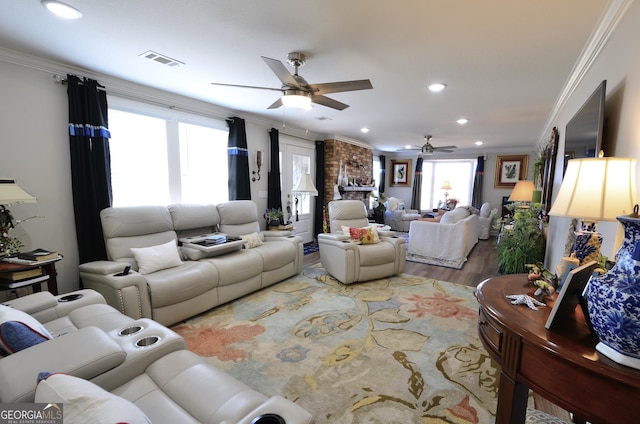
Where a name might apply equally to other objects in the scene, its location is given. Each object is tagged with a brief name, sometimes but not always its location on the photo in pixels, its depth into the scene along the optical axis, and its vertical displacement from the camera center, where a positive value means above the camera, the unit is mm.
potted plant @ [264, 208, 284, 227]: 4605 -537
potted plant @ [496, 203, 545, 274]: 3430 -678
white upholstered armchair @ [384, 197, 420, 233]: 8047 -829
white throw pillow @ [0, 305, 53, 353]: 1134 -635
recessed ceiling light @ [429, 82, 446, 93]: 2986 +1092
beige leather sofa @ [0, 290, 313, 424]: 718 -812
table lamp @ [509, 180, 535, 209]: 4266 -59
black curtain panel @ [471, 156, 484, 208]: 8195 +136
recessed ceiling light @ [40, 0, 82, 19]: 1708 +1090
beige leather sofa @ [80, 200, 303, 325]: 2439 -837
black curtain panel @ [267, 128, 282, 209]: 5066 +271
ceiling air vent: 2412 +1111
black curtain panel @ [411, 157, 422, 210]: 9242 +30
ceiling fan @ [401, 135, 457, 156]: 5785 +868
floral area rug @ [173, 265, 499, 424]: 1731 -1328
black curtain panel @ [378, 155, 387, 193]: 9711 +465
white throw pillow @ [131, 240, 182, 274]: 2773 -749
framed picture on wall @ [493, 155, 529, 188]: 7711 +508
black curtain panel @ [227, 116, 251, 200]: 4363 +410
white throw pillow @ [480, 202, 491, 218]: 7119 -590
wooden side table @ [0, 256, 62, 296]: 2066 -687
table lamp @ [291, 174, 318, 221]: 4406 -8
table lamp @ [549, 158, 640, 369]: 729 -181
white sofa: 4789 -912
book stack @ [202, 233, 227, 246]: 3257 -654
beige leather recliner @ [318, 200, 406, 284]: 3652 -952
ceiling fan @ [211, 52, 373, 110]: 2154 +787
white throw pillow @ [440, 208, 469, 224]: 4996 -530
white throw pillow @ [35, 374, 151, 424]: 657 -539
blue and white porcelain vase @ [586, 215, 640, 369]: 719 -305
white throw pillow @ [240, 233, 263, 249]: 3716 -744
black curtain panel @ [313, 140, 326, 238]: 6293 +15
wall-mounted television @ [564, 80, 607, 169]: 1656 +419
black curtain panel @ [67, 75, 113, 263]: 2770 +223
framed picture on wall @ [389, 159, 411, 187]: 9586 +469
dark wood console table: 741 -538
